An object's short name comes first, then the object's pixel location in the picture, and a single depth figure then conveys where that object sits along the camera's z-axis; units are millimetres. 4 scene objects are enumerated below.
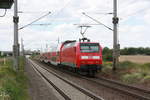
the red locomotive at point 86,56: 27500
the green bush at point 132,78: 23156
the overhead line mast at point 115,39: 28531
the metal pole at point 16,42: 28245
